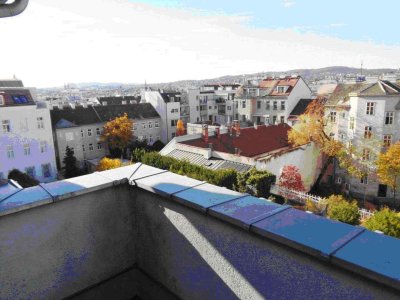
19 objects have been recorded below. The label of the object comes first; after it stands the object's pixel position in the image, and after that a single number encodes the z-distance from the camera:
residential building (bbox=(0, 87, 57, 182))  29.95
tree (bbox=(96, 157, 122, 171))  29.10
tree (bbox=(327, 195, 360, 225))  14.26
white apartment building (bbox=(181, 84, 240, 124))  55.53
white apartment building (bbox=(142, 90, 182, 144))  45.94
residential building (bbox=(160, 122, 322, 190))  22.98
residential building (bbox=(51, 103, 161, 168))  37.50
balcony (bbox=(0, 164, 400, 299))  2.29
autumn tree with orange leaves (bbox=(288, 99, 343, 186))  28.69
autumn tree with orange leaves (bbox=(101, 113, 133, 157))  39.16
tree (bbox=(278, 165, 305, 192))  23.36
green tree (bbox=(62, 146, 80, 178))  35.75
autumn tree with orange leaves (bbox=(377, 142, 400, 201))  24.33
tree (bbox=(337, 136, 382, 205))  27.67
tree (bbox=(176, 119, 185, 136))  44.19
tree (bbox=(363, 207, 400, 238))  11.47
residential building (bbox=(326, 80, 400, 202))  25.98
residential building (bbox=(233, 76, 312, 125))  44.53
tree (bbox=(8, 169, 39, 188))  24.06
